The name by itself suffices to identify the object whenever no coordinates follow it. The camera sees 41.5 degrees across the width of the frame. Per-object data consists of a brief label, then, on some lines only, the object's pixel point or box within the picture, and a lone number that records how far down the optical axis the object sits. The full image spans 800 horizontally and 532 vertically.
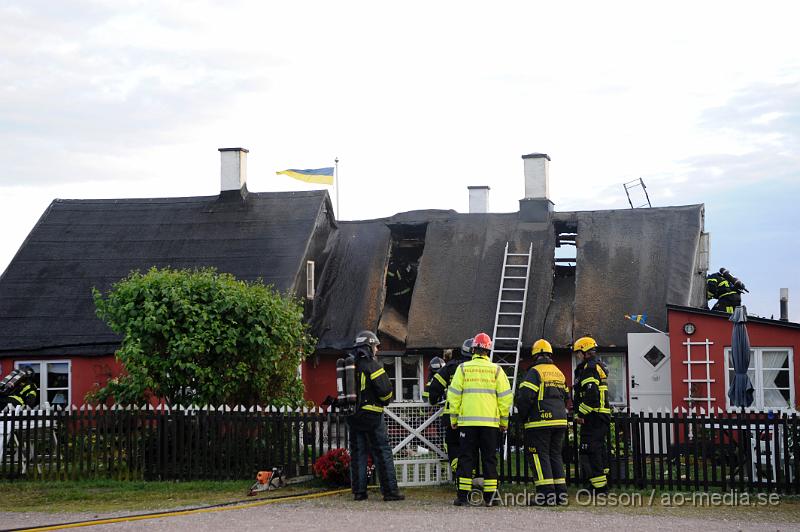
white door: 20.92
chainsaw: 14.65
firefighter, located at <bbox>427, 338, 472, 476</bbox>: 13.95
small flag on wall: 22.30
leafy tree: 17.27
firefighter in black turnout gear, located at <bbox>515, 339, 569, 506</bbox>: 12.89
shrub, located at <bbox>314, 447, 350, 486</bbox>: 14.69
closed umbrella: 16.42
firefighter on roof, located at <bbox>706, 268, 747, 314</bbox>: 23.05
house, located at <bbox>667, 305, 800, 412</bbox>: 19.53
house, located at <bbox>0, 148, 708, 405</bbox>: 23.05
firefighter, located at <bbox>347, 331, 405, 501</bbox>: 13.40
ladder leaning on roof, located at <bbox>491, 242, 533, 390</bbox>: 22.72
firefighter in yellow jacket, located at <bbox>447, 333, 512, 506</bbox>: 12.77
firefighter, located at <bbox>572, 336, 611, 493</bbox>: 13.65
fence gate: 14.70
